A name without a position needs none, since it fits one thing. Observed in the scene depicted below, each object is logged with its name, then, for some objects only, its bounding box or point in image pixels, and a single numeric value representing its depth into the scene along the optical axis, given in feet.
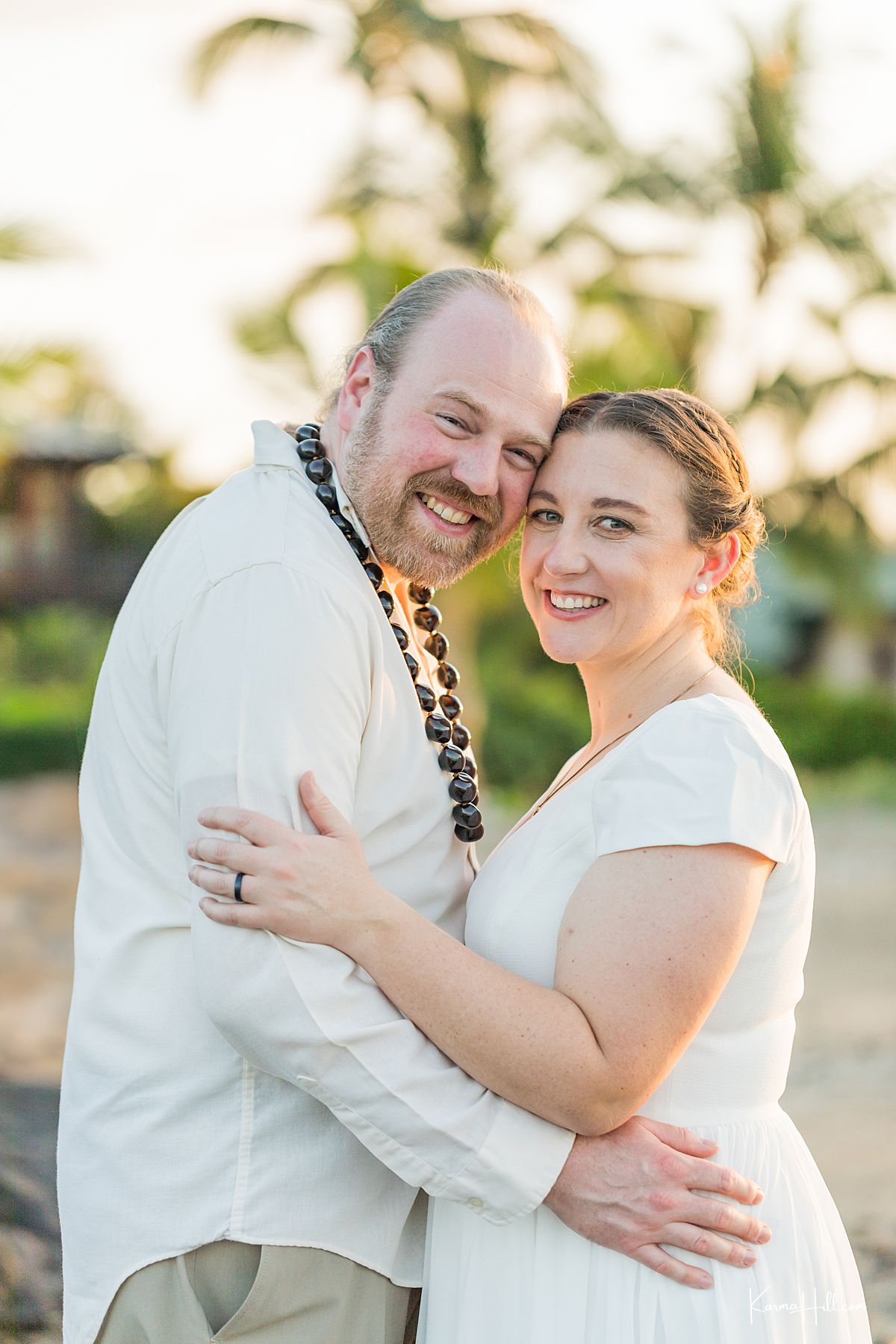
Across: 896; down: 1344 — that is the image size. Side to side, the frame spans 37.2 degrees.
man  6.88
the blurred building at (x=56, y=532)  101.71
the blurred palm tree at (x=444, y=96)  56.95
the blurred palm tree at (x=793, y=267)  71.77
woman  6.99
